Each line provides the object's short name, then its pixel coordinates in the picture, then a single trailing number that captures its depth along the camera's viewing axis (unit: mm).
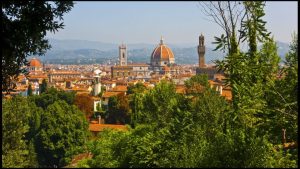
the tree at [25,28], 7301
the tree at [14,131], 17469
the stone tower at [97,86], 58531
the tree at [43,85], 57944
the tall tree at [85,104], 41469
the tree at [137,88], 41422
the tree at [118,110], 38625
